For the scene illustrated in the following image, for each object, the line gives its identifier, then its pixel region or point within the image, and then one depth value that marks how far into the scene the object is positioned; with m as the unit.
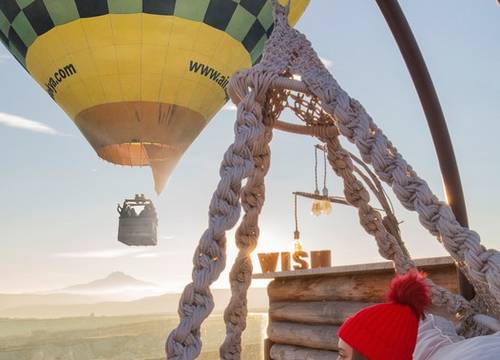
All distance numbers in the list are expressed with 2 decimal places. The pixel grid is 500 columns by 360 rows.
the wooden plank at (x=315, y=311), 6.30
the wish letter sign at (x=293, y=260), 7.87
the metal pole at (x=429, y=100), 4.18
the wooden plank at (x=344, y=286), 4.77
